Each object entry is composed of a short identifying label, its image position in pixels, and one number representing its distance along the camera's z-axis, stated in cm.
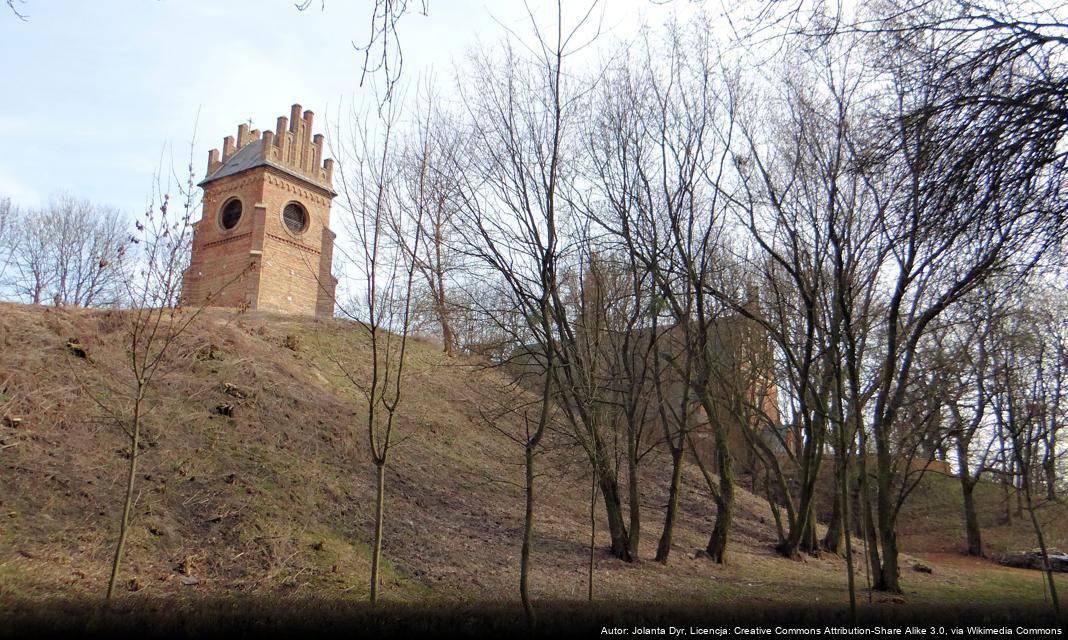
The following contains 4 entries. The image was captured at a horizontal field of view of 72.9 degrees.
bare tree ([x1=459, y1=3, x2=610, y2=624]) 975
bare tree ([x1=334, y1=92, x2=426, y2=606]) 679
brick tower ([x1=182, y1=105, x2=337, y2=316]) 2570
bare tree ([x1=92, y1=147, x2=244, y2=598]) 603
